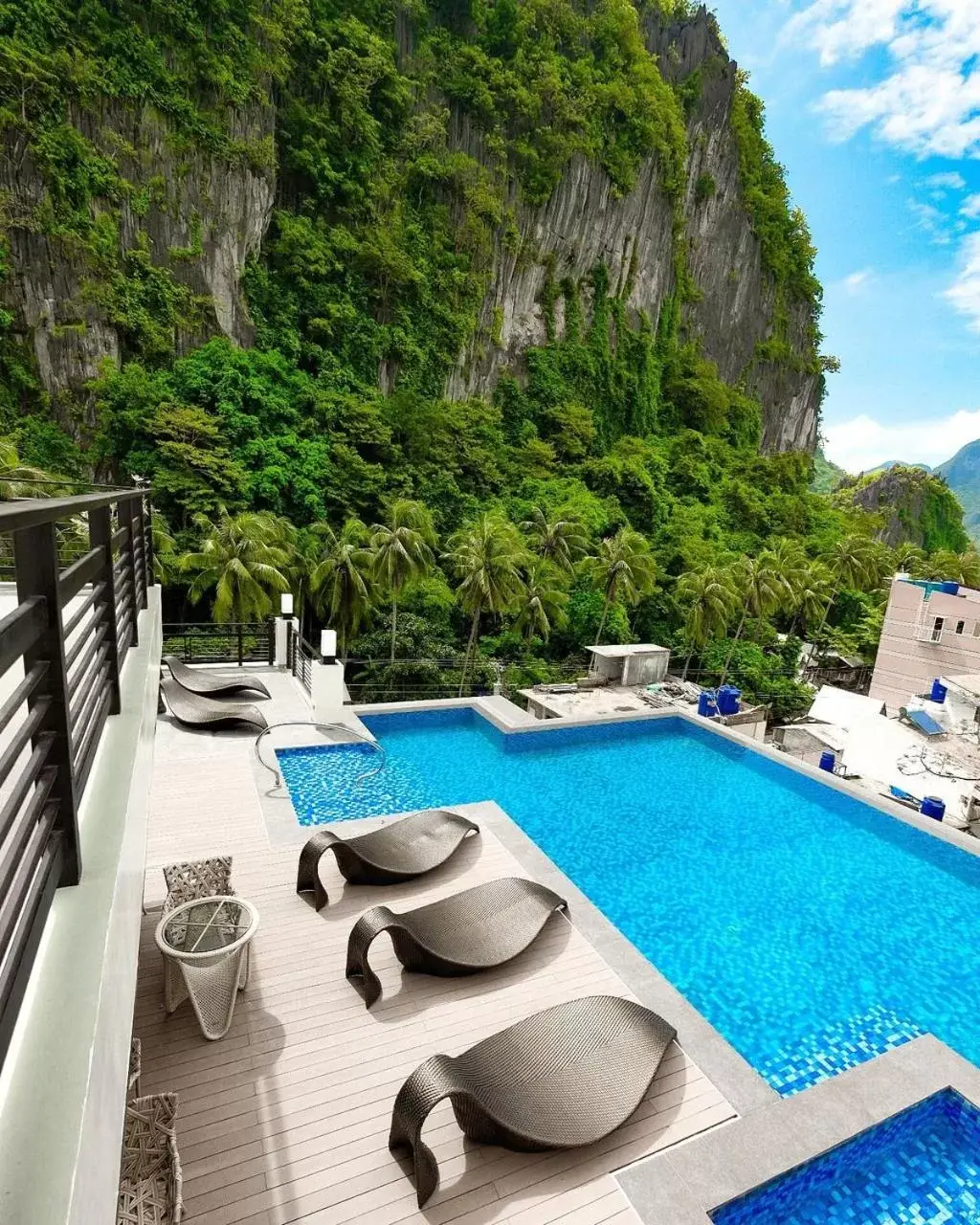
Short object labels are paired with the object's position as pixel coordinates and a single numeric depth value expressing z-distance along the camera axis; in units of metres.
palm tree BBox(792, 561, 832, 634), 33.47
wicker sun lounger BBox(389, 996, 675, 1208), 3.43
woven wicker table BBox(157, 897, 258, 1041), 3.99
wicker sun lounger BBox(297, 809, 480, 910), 5.61
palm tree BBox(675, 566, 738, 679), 28.19
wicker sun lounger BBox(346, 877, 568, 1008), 4.61
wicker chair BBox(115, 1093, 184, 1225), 2.75
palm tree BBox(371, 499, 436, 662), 20.73
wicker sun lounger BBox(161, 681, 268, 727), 8.88
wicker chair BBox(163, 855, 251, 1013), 4.61
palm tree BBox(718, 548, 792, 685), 29.20
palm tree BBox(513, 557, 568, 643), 25.84
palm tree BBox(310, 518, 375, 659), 20.67
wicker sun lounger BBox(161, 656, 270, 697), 9.74
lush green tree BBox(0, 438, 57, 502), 12.24
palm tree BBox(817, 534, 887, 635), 38.12
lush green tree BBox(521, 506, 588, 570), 28.73
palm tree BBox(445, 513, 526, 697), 22.81
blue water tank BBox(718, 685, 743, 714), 18.19
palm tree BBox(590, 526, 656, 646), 27.38
